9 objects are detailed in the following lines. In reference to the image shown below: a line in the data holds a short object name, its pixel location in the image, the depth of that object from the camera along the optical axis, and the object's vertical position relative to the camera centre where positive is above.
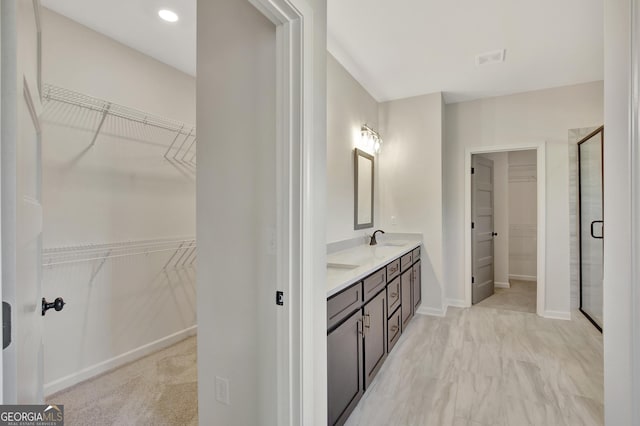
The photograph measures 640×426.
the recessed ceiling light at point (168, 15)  2.08 +1.37
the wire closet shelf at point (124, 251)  2.15 -0.31
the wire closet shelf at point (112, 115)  2.12 +0.79
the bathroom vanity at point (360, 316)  1.61 -0.68
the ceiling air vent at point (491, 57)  2.81 +1.47
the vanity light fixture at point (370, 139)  3.53 +0.88
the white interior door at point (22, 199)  0.51 +0.03
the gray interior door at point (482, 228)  4.13 -0.23
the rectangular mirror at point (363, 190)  3.36 +0.26
